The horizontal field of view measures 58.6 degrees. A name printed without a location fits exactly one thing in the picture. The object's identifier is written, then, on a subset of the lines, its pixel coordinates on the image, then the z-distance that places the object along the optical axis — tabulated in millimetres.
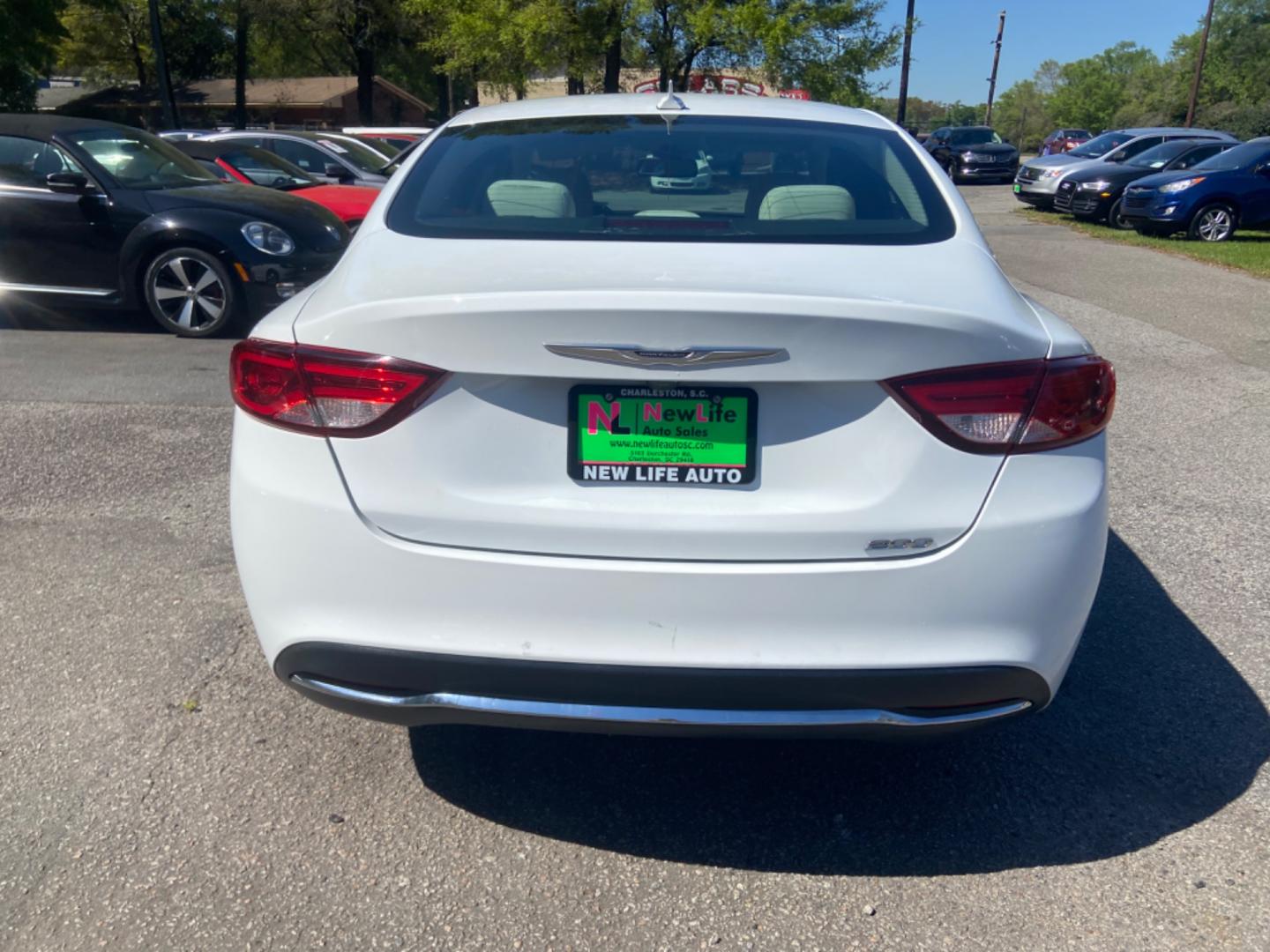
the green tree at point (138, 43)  50656
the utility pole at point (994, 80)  65125
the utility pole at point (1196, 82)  47969
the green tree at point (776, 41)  23828
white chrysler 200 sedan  2238
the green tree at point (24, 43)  34781
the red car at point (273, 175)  11312
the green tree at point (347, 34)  41250
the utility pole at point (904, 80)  33938
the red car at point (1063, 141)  38500
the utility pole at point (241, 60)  42656
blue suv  16672
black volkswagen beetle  8320
